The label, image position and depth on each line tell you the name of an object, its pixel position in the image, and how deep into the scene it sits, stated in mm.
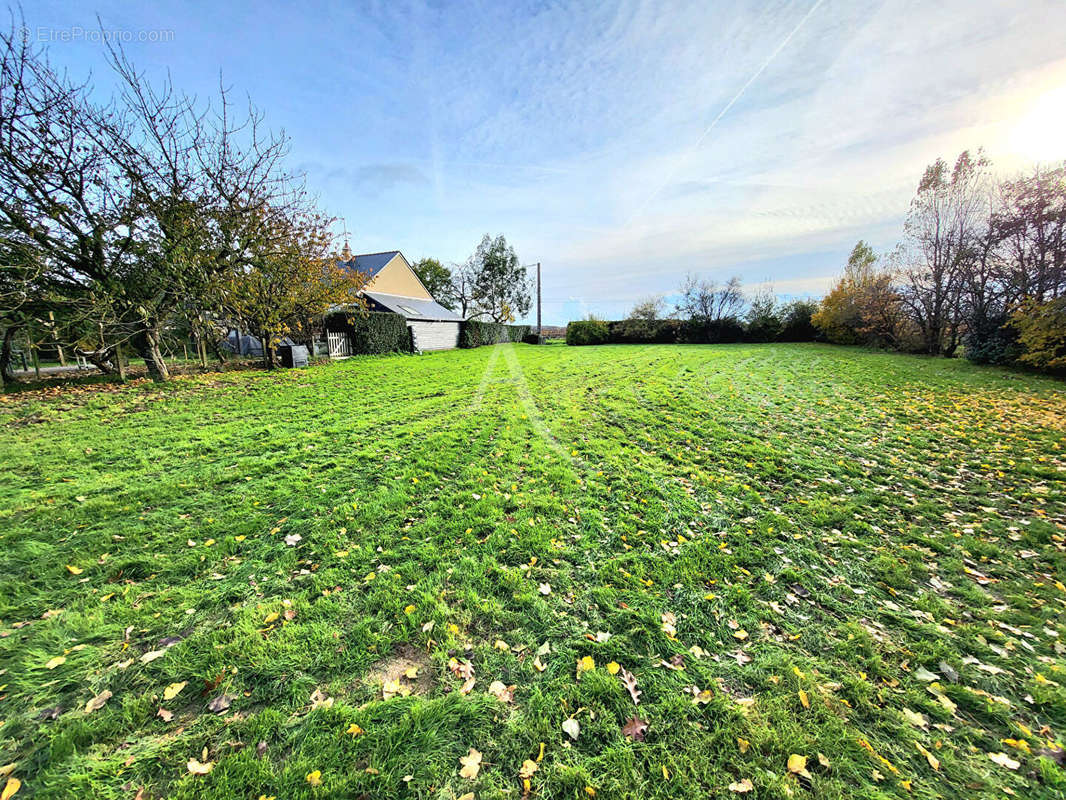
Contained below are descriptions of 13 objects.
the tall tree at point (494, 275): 38812
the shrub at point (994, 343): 13227
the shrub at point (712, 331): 28750
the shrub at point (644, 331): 30203
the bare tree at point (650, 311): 30766
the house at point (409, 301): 21844
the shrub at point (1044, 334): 10945
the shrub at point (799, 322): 26672
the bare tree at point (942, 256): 16344
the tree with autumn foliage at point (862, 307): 19859
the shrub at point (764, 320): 27531
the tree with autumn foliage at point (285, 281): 12414
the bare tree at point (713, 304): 28547
